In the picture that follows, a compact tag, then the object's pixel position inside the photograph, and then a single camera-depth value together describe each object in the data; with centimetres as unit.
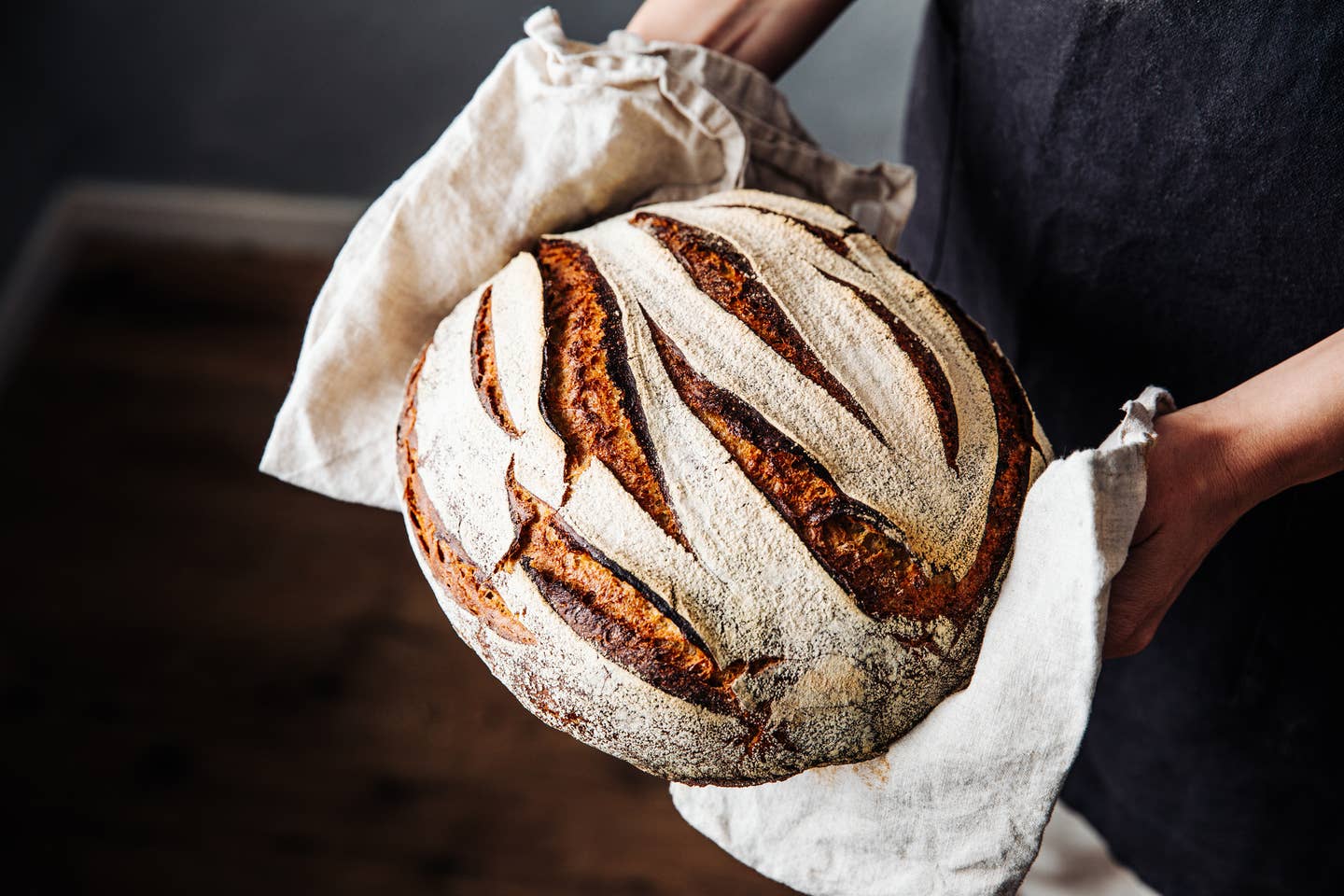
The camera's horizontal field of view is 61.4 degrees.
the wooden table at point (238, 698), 164
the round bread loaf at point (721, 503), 63
